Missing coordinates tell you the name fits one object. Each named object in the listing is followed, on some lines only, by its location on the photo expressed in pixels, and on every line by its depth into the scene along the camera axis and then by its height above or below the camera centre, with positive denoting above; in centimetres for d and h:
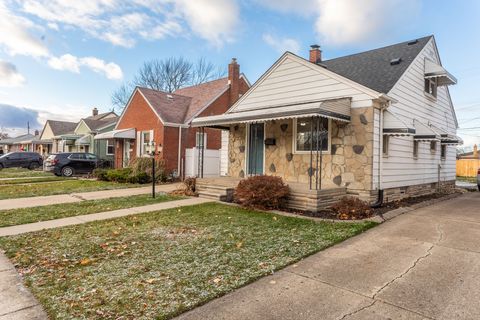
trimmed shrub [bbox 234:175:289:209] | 827 -92
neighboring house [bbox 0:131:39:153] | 4623 +206
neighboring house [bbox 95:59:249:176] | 1791 +249
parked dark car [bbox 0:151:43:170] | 2645 -32
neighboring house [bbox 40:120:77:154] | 3609 +313
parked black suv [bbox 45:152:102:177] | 1934 -39
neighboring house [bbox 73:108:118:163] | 2558 +183
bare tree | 3822 +1124
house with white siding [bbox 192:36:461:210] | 892 +128
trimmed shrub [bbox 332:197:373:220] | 746 -125
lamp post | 1654 +61
